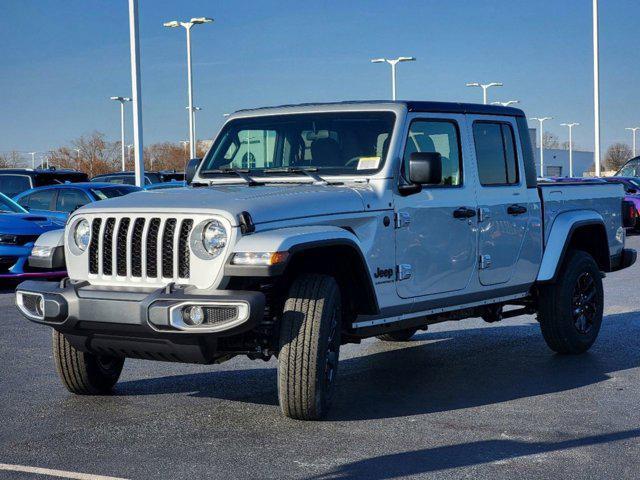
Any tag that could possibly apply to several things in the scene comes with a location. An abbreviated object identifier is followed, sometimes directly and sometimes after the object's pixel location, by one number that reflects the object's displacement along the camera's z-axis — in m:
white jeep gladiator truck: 5.97
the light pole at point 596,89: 42.12
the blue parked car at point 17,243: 14.03
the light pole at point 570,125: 120.72
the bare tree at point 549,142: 170.80
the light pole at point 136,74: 27.61
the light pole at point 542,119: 109.12
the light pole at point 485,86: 75.31
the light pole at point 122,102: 79.32
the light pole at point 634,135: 140.30
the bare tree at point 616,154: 154.75
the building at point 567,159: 128.25
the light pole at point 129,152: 116.34
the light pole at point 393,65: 56.91
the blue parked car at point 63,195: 18.12
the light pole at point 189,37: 39.50
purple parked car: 28.75
